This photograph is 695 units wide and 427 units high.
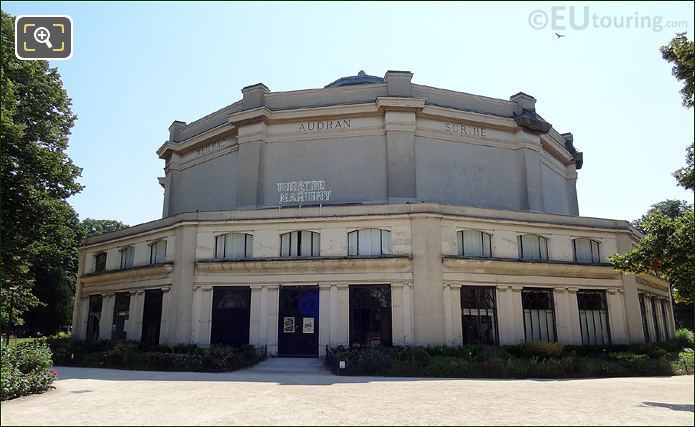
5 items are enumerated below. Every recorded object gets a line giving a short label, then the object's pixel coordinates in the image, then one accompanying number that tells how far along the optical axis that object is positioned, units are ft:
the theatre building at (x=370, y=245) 94.27
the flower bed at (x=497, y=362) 72.64
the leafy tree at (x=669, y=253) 61.67
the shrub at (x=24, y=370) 50.92
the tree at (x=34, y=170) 85.20
